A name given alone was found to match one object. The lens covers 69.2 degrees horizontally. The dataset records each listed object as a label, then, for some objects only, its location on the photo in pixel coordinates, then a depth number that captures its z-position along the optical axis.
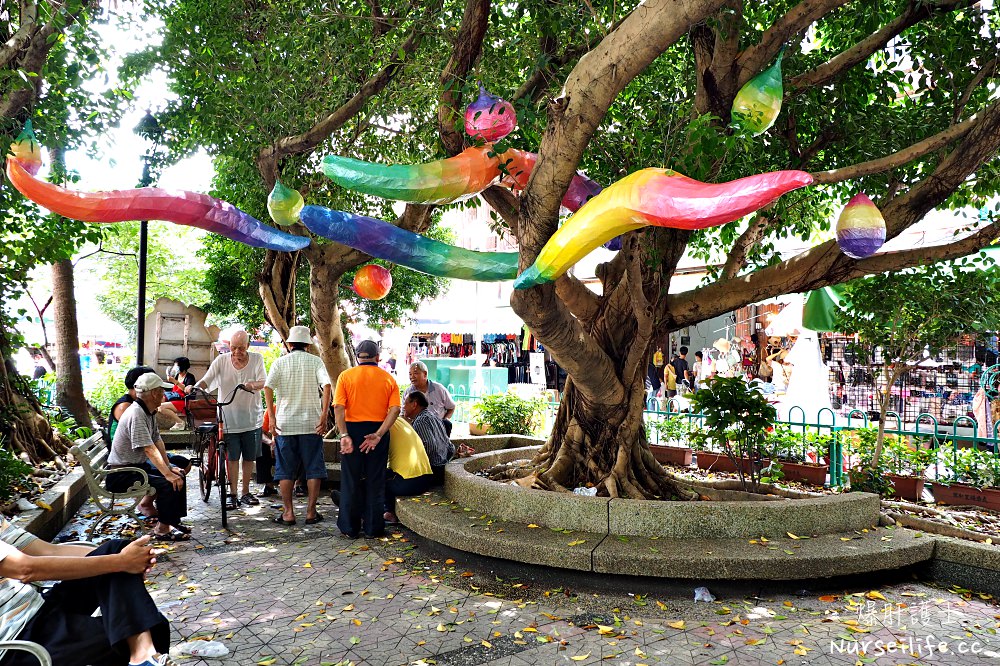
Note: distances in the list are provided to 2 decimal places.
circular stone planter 5.70
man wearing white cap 6.20
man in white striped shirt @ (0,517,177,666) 2.92
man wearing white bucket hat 7.31
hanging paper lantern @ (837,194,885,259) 4.70
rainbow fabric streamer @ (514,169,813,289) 3.58
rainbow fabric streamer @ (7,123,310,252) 5.11
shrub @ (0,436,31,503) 6.57
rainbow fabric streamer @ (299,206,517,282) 5.51
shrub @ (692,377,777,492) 7.29
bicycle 7.55
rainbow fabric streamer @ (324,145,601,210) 5.26
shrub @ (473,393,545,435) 11.15
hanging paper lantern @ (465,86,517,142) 5.14
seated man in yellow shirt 7.15
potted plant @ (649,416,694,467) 9.86
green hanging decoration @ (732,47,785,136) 4.53
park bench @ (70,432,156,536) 5.89
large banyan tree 5.89
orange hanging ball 8.06
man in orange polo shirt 6.78
